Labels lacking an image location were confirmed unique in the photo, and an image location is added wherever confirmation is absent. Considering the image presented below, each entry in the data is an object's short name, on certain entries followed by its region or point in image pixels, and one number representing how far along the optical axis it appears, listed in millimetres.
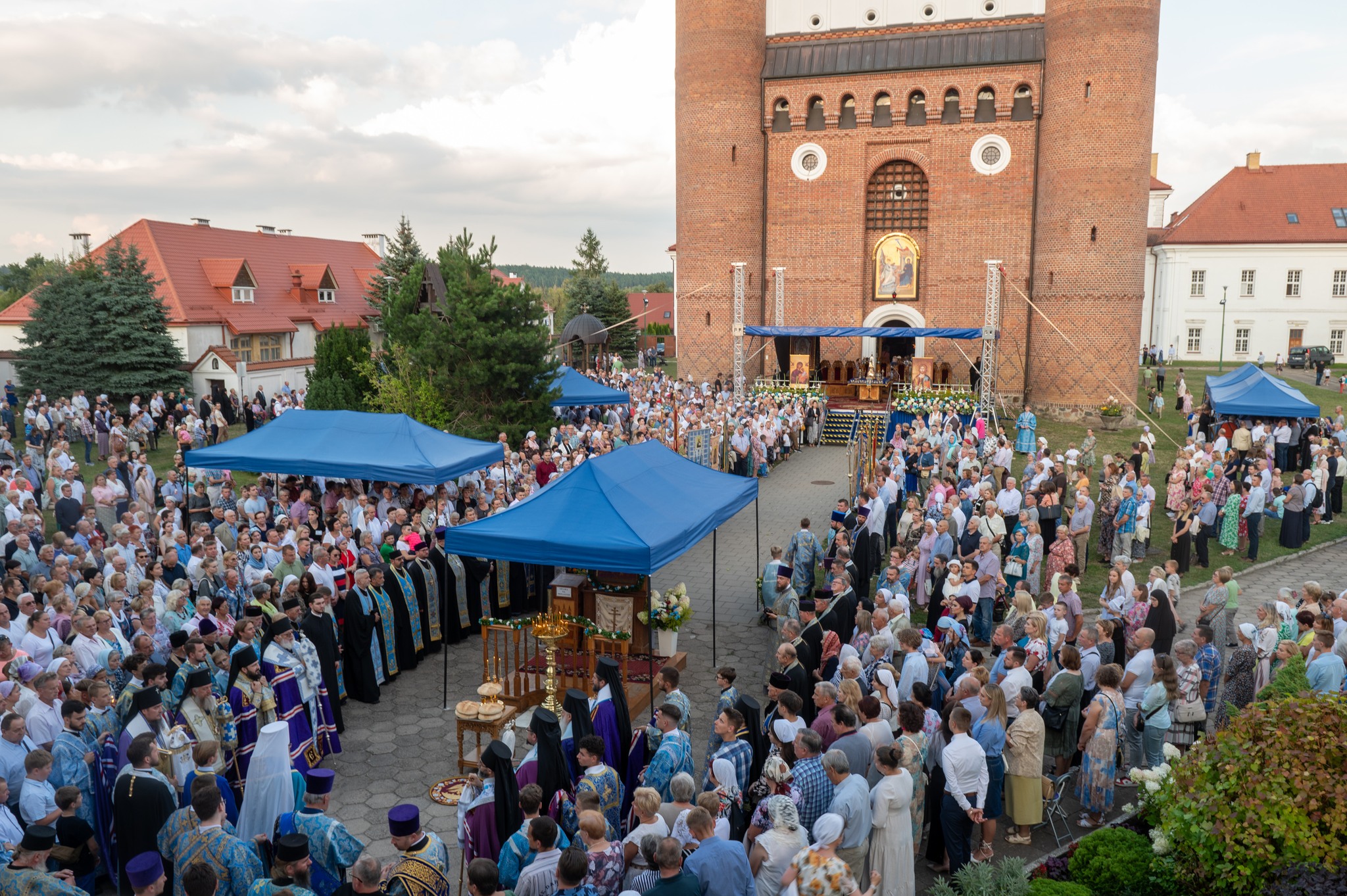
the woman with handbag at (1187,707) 7375
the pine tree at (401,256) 37406
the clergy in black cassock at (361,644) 9406
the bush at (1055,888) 5746
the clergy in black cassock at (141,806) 5738
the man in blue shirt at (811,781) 5652
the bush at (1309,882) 4926
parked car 44625
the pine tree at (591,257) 71375
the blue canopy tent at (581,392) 22312
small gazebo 40062
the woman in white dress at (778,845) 5102
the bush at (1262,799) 5082
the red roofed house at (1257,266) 47969
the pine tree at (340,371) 23578
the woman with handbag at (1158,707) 7273
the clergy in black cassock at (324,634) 8539
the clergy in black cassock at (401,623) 10219
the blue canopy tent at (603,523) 8633
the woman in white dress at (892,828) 5500
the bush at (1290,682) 7113
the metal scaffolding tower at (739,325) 29328
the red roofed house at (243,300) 32875
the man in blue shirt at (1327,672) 7371
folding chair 7145
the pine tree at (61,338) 27047
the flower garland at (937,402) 24438
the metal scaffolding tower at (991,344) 26875
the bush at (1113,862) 5859
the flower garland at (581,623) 9328
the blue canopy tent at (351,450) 13008
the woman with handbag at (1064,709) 7281
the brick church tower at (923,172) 27312
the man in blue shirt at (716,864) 4723
